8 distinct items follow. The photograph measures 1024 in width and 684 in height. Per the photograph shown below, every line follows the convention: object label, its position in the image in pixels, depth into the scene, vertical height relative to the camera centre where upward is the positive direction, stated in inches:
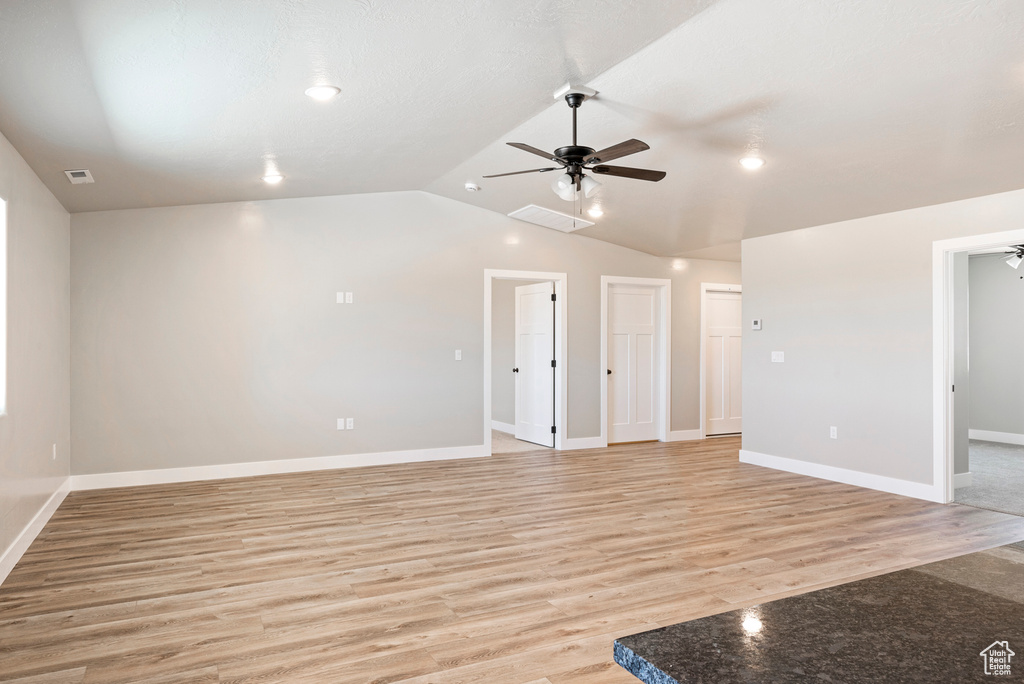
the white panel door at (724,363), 358.6 -15.1
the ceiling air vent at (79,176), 178.5 +46.8
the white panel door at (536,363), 319.3 -13.5
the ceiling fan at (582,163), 138.1 +39.9
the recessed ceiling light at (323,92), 140.7 +55.2
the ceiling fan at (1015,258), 265.7 +35.9
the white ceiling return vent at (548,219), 282.0 +54.5
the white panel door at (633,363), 330.6 -13.8
